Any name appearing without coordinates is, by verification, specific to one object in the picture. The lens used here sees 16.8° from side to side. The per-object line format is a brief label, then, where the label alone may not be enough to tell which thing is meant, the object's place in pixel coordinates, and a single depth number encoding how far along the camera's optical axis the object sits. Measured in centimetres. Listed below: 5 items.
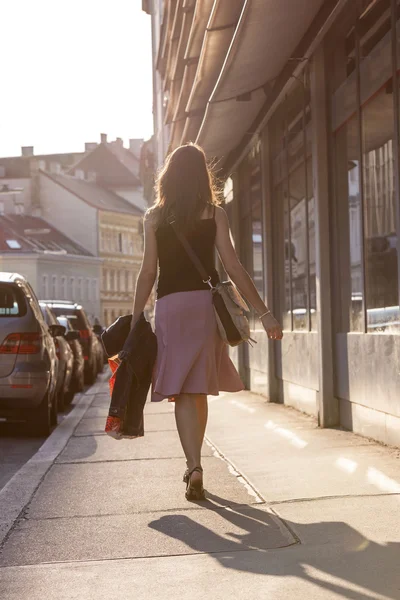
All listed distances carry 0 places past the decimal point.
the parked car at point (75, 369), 2121
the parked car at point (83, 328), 2886
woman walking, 745
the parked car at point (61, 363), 1800
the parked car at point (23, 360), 1334
